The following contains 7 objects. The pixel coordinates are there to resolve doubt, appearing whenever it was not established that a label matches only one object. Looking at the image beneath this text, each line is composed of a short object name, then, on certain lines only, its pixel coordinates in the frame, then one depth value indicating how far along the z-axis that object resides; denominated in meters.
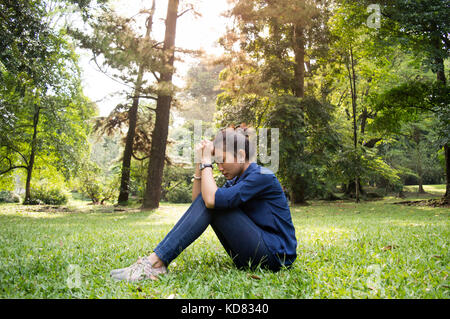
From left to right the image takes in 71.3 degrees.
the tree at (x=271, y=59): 12.80
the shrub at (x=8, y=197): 20.93
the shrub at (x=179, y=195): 22.05
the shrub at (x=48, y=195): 18.77
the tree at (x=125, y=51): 10.74
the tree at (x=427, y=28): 8.45
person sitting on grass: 2.39
